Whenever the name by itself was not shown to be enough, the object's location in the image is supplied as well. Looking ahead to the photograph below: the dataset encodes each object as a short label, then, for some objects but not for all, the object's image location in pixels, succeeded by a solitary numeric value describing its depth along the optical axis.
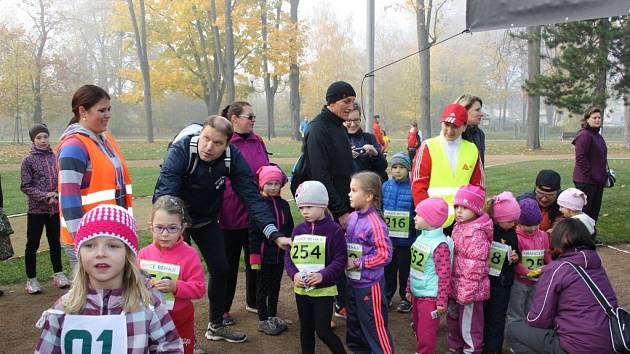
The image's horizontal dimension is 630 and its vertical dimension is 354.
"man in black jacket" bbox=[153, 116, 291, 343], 3.73
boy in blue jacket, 5.15
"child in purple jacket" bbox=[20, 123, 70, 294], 5.70
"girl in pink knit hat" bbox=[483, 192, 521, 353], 4.16
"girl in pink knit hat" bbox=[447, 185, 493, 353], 3.97
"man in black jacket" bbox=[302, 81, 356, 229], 4.21
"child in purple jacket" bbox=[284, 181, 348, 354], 3.65
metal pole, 8.34
